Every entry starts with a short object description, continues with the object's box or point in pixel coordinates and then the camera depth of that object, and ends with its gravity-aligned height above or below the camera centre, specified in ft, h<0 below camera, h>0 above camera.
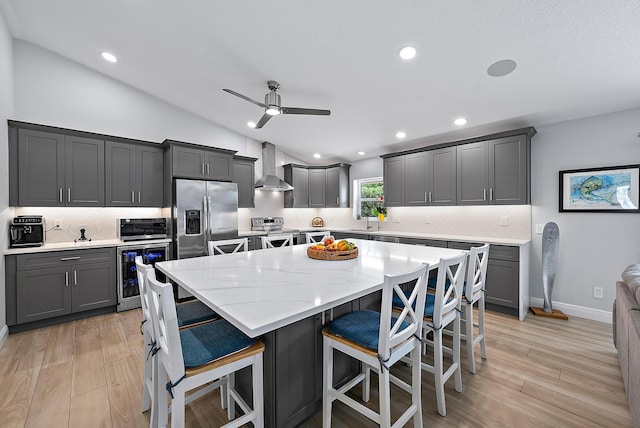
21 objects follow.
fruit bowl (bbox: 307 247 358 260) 7.39 -1.14
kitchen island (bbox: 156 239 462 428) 3.94 -1.35
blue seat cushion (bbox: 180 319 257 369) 4.10 -2.16
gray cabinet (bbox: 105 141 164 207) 12.48 +1.99
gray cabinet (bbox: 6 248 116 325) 9.66 -2.63
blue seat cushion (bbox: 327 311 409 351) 4.70 -2.17
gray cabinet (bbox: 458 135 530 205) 11.32 +1.84
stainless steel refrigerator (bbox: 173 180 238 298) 12.97 +0.00
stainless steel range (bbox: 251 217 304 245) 17.69 -0.78
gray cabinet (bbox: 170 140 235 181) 13.24 +2.75
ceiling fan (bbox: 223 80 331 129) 9.28 +3.67
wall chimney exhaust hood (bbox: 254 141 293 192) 16.90 +2.79
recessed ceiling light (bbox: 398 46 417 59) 8.06 +4.95
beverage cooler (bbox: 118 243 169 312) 11.71 -2.46
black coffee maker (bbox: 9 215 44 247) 10.17 -0.58
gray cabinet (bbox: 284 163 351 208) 19.15 +2.05
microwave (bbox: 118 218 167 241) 12.16 -0.62
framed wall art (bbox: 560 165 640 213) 9.77 +0.86
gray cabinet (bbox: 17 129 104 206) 10.54 +1.95
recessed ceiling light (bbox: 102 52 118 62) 11.25 +6.79
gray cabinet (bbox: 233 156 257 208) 16.47 +2.25
